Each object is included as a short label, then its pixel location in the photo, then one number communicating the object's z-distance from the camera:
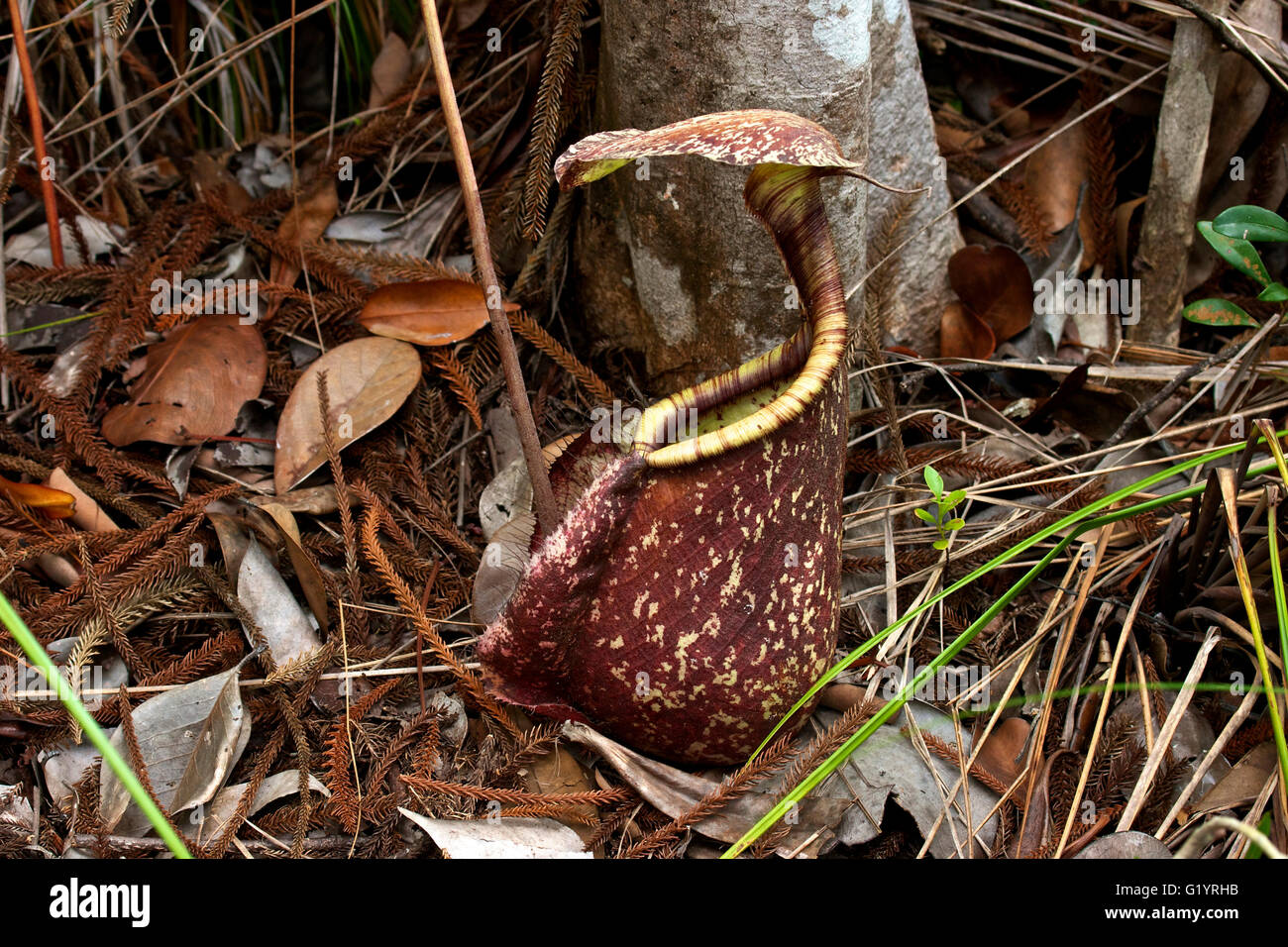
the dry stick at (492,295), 0.50
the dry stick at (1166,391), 0.60
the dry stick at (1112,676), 0.52
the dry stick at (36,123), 0.60
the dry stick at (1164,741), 0.52
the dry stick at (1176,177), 0.64
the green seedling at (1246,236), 0.55
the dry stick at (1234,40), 0.62
